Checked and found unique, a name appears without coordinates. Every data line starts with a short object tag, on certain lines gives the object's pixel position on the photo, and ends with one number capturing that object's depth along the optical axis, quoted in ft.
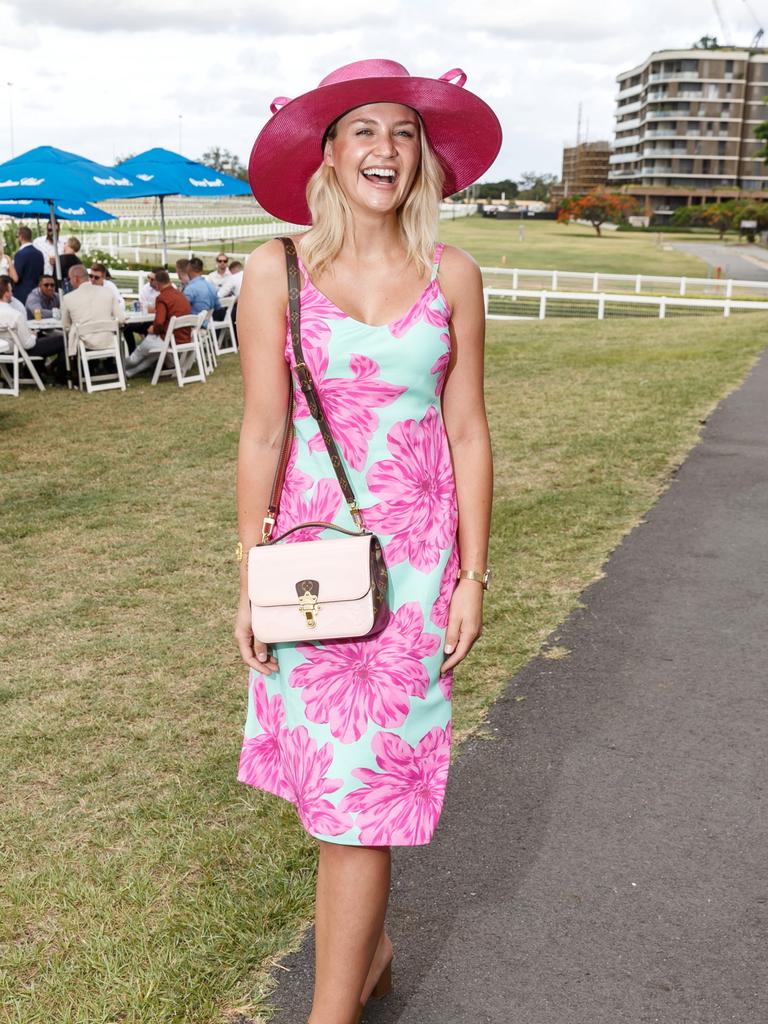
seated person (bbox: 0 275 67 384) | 37.11
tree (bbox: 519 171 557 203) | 623.36
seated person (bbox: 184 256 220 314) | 44.75
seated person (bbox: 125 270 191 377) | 41.11
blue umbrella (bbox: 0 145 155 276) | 42.27
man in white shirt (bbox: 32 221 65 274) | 55.01
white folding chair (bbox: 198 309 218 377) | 43.27
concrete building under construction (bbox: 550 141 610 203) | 544.62
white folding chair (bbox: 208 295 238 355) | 46.60
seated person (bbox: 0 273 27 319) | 38.34
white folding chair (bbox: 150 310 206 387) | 39.91
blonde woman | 7.11
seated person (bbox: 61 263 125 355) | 39.19
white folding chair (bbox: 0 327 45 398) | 36.65
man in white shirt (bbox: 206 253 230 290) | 51.24
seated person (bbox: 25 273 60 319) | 45.14
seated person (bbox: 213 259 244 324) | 50.07
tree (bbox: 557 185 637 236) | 368.07
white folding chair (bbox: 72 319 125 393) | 38.55
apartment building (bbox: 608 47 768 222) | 414.62
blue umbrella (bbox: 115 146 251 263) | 49.32
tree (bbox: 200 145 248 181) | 542.98
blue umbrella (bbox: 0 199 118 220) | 58.08
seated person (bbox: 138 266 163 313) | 45.04
